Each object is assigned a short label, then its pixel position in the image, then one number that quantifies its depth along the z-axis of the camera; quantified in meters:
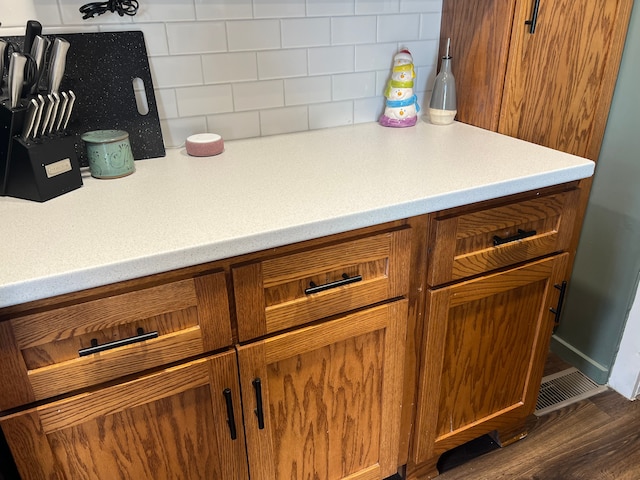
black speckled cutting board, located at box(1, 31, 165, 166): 1.26
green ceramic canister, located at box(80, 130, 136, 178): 1.19
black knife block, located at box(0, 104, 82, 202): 1.05
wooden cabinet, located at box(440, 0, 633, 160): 1.44
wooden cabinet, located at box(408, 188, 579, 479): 1.22
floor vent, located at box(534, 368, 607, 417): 1.84
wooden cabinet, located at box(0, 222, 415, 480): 0.90
